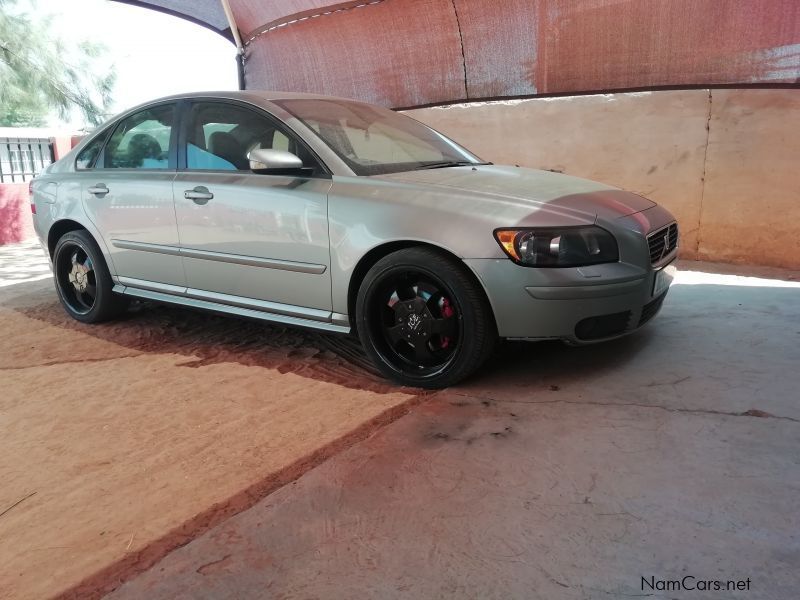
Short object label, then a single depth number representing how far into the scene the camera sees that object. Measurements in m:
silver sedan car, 3.16
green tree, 17.41
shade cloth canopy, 6.11
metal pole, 9.23
